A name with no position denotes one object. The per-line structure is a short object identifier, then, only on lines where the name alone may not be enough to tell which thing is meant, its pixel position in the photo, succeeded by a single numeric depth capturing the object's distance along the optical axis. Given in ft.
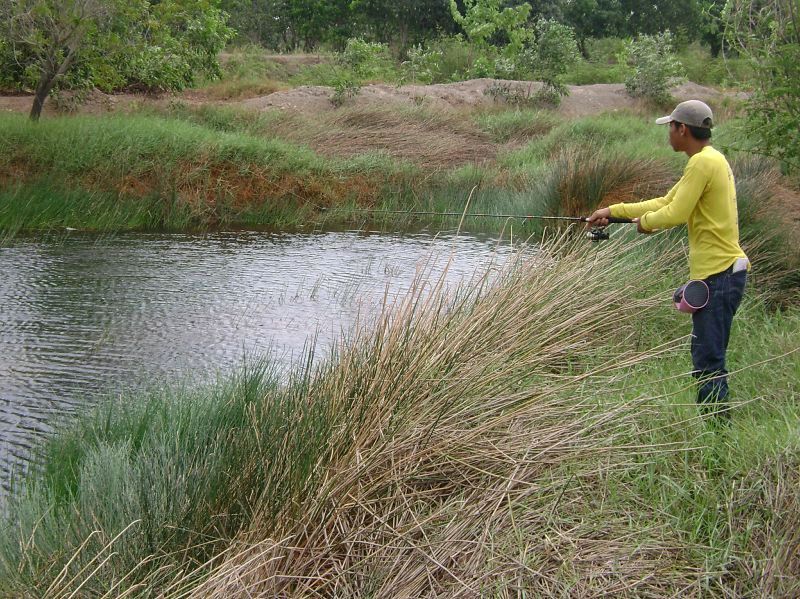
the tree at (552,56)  80.74
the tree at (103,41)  43.68
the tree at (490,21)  88.69
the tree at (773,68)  25.58
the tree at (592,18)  134.72
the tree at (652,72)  82.43
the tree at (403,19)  111.24
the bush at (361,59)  77.51
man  14.28
